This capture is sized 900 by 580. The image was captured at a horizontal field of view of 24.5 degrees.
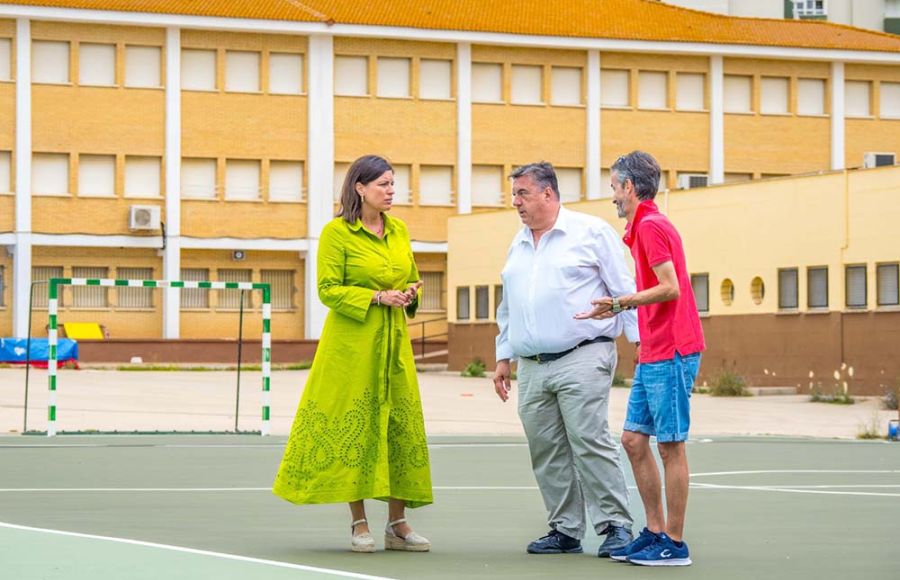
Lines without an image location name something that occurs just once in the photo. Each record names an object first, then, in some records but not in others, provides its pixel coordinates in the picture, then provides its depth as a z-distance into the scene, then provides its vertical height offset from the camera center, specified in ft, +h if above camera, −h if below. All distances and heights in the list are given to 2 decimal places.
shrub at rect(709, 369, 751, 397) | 147.33 -5.17
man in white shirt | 35.29 -0.71
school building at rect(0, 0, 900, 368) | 214.90 +20.89
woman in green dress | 36.11 -1.33
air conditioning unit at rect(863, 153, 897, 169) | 165.07 +12.41
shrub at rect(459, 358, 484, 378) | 188.24 -5.23
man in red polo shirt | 33.12 -0.64
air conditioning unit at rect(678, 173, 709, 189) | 172.35 +11.15
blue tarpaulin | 177.47 -3.42
